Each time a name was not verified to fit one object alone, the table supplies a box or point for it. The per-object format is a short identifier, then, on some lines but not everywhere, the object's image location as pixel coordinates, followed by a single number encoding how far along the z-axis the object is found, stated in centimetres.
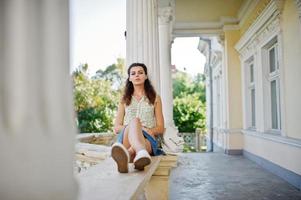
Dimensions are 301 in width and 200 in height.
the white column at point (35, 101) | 48
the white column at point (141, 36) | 333
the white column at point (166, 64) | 645
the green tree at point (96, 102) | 1173
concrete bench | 136
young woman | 272
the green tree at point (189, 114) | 1491
